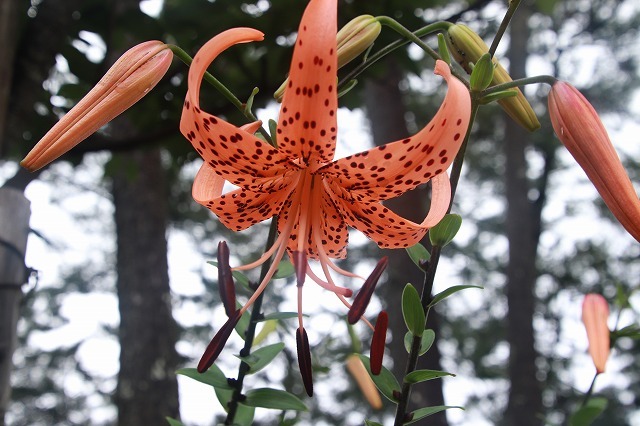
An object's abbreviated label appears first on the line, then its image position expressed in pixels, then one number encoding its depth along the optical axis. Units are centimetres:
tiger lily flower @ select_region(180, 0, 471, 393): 24
